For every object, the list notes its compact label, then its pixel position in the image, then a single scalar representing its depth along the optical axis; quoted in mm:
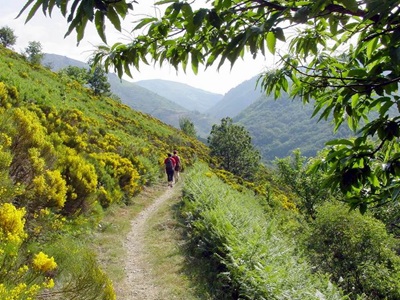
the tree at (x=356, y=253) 11812
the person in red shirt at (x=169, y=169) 15586
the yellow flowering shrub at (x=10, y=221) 3195
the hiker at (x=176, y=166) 17103
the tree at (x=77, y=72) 43944
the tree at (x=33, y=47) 54403
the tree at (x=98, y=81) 39406
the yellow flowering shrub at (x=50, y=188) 5316
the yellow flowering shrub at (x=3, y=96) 8860
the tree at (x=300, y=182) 20641
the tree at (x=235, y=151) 34125
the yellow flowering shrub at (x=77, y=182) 6785
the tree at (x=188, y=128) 49406
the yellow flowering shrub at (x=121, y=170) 11078
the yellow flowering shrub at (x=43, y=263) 3133
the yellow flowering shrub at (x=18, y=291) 2357
